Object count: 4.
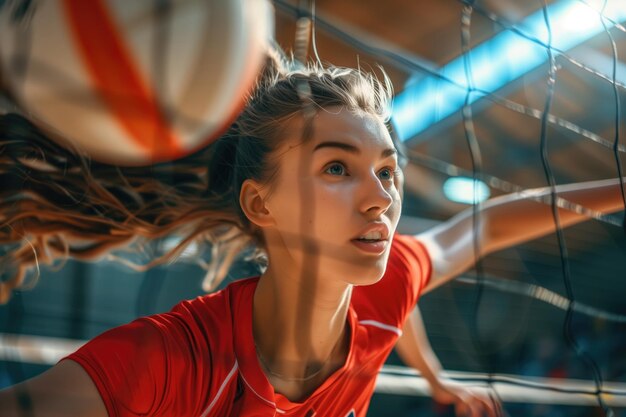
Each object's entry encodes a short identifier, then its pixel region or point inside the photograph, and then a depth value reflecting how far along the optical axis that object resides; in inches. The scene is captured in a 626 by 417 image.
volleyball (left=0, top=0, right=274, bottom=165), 33.9
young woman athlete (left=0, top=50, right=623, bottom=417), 29.0
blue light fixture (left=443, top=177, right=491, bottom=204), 160.9
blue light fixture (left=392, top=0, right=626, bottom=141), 125.5
